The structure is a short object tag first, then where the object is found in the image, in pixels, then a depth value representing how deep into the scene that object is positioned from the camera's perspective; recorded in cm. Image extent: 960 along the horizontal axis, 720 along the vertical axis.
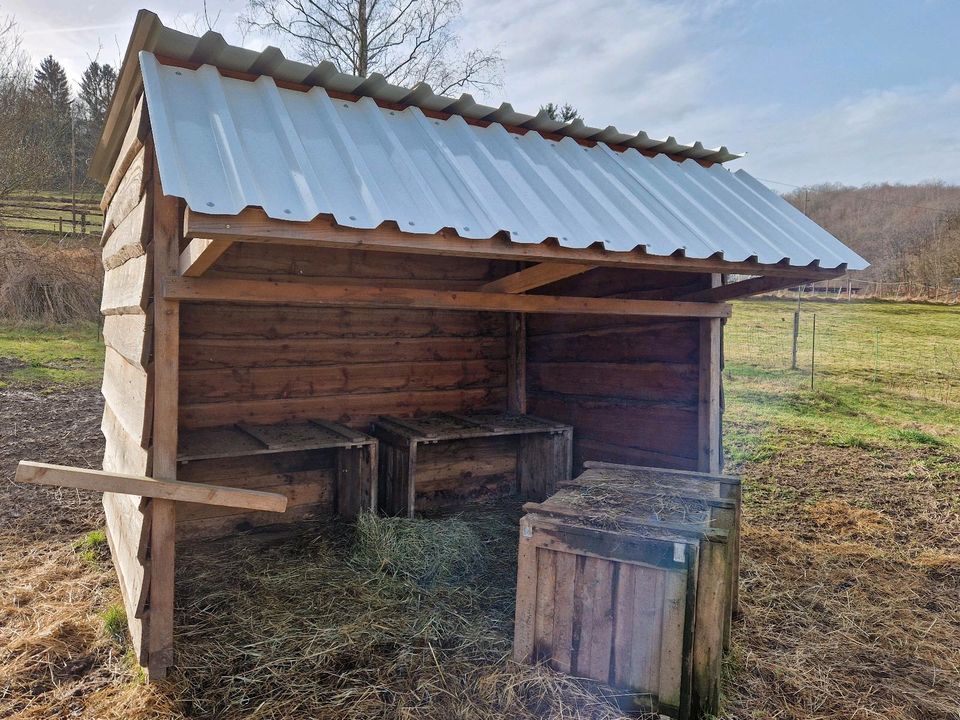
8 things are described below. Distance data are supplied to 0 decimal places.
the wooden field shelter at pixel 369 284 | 269
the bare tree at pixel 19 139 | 1456
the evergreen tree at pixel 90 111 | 1975
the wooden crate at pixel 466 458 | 470
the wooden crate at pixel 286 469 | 424
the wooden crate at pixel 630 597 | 264
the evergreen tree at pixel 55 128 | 1680
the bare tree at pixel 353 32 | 1253
